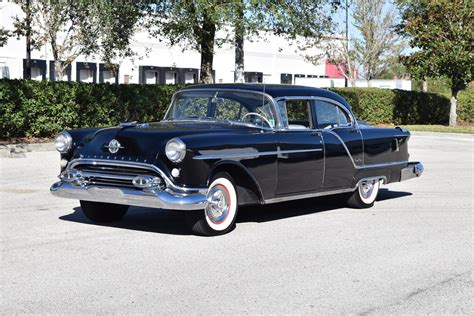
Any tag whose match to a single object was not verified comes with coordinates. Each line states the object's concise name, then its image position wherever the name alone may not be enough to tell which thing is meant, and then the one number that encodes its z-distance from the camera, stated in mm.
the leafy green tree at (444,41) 34625
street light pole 45944
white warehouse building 41562
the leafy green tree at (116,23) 21630
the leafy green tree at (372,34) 52531
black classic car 7980
